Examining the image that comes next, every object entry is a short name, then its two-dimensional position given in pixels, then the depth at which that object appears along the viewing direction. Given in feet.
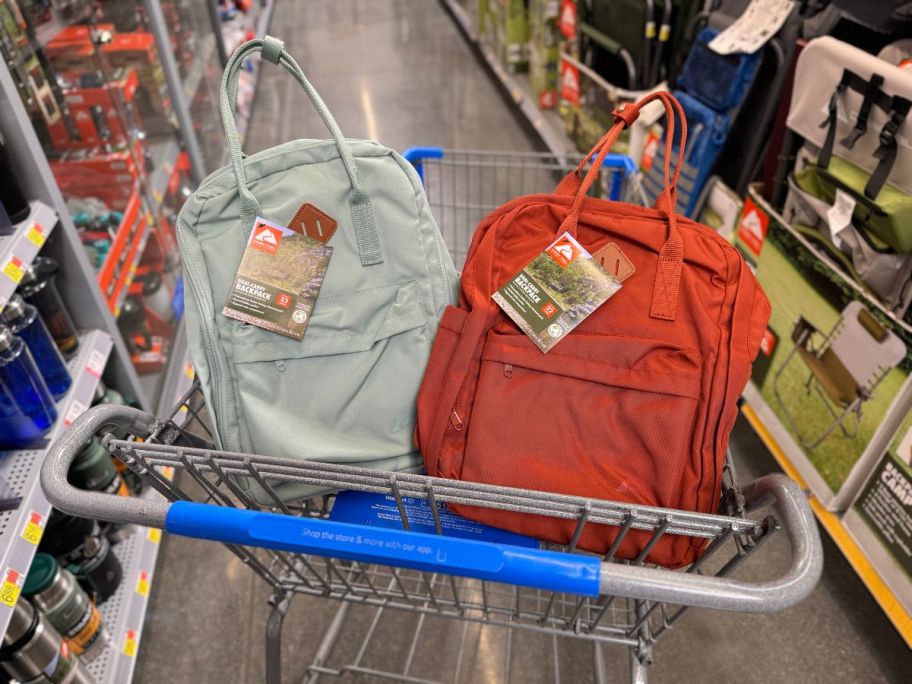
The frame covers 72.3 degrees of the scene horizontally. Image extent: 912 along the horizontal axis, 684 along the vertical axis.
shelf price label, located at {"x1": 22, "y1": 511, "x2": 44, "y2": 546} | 4.08
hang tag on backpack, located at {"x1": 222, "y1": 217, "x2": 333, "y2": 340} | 3.17
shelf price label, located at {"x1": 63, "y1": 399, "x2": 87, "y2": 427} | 4.81
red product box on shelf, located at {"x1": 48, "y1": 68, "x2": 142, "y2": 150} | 6.73
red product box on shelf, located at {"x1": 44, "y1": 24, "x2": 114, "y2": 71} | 6.49
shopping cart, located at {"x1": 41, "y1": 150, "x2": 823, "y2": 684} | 2.29
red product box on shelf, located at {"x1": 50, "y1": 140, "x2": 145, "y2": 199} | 6.79
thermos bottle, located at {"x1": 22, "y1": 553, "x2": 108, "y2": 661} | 4.54
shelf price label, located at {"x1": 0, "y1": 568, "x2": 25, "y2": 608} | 3.76
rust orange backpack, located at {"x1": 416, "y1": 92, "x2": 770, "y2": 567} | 2.99
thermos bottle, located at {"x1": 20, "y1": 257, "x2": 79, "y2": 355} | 4.75
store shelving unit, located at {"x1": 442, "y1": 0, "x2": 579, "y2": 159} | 11.16
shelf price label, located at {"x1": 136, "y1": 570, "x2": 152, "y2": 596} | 5.68
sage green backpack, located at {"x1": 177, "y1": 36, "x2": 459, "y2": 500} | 3.22
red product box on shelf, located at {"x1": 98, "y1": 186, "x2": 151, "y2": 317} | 6.10
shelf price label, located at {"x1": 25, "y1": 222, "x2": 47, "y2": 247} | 4.43
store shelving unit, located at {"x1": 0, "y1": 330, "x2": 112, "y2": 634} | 3.86
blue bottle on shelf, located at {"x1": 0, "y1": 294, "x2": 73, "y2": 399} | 4.39
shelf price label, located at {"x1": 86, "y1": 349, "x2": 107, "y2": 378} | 5.27
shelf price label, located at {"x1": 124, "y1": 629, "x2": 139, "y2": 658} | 5.25
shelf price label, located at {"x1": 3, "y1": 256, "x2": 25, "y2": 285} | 4.10
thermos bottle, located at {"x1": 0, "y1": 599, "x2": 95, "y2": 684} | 4.06
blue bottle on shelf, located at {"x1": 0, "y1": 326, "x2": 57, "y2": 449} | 4.21
